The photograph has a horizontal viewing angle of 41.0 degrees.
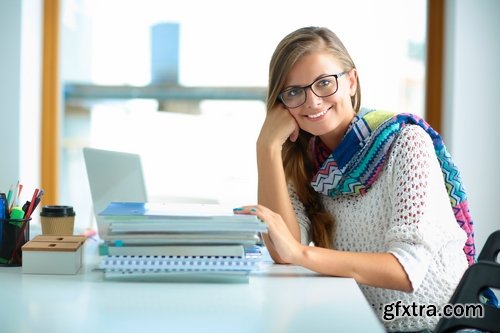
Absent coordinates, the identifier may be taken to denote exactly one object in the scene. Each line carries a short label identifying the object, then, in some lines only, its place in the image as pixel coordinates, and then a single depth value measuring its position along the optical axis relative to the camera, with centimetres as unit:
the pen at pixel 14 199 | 166
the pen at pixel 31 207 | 161
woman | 145
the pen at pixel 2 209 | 157
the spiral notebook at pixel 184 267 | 135
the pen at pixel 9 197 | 163
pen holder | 154
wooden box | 144
